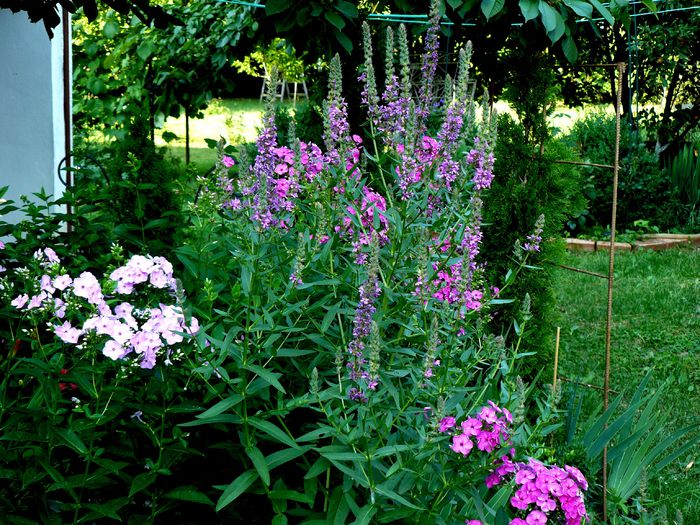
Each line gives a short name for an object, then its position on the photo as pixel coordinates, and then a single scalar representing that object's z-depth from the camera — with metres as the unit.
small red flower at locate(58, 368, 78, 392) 2.22
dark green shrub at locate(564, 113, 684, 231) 7.55
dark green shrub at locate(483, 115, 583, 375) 3.63
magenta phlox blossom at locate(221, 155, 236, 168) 3.13
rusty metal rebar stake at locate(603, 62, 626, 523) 2.96
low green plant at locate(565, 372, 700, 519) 2.95
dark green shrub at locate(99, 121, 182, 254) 3.47
